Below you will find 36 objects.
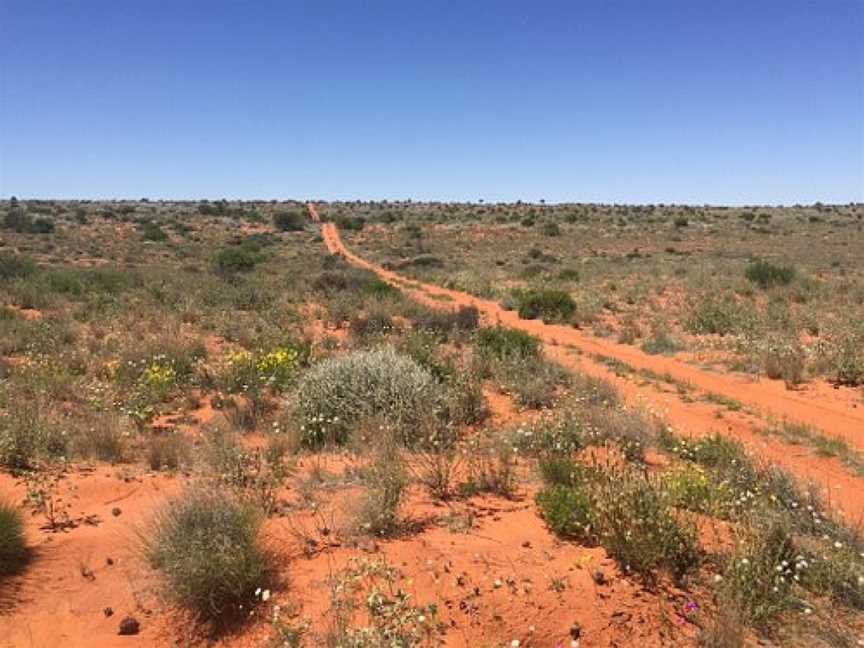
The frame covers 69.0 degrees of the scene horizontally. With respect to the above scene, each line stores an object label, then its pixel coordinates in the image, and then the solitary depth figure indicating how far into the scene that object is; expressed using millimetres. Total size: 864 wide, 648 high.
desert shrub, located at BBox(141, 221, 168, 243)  41625
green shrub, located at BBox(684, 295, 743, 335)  14789
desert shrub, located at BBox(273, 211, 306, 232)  56969
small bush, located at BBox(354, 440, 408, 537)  4715
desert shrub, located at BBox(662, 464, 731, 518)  4875
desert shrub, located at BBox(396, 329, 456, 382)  9391
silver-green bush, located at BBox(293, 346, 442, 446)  7199
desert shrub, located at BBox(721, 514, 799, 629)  3717
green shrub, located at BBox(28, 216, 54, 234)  42719
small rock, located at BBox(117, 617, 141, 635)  3971
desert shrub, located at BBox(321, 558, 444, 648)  3387
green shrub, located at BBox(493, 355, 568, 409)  8867
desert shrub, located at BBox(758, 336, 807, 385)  10547
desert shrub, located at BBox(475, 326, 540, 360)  10981
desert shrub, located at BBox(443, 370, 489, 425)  7898
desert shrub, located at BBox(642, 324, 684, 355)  13477
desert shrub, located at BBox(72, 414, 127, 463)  6730
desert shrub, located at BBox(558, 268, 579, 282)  24922
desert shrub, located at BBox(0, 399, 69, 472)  6348
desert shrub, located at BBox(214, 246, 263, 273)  27153
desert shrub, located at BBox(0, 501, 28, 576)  4504
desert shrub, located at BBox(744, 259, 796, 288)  21000
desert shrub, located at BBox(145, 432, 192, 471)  6512
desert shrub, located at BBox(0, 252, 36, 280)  20781
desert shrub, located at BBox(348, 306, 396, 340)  14195
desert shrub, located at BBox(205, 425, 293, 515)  5266
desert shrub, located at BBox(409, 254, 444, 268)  31783
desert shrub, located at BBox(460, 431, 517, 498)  5680
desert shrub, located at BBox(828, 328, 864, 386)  10375
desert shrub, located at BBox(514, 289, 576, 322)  17312
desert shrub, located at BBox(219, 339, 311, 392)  9133
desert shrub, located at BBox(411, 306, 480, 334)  14578
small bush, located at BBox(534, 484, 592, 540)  4684
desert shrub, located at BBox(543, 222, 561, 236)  48656
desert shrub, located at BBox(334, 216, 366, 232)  57894
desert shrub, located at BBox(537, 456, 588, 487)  5469
